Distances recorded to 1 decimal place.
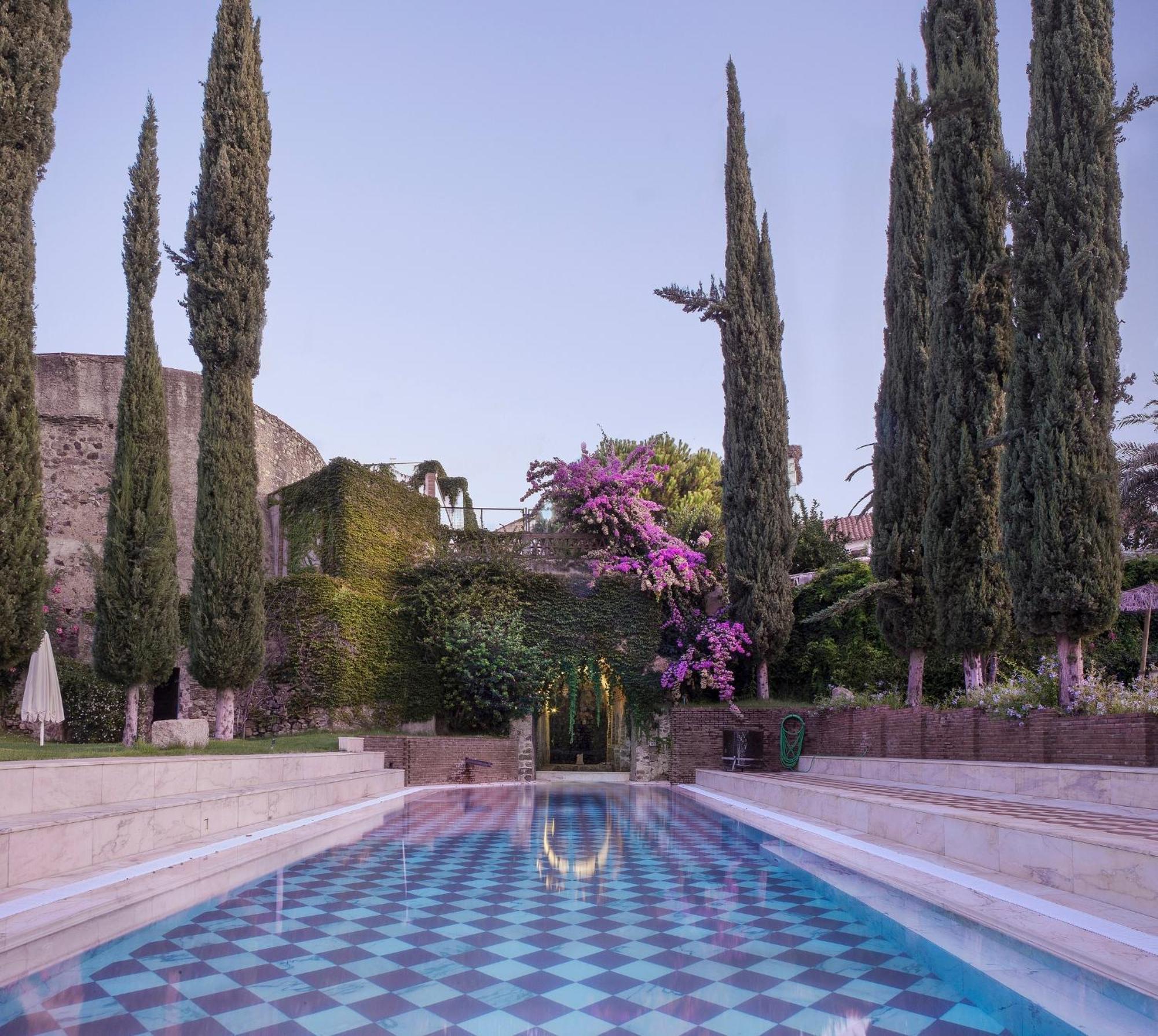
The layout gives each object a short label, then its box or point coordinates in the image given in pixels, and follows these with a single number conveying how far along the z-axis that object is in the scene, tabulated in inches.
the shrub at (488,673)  640.4
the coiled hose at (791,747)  529.0
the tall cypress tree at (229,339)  496.7
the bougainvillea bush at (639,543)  657.0
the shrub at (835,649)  584.4
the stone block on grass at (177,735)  395.2
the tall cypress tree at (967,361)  426.9
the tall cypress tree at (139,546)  442.0
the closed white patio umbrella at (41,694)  362.0
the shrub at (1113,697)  294.5
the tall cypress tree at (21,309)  319.0
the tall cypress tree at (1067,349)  333.4
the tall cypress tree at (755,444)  601.6
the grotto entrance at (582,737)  905.5
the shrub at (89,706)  577.3
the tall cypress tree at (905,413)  486.6
